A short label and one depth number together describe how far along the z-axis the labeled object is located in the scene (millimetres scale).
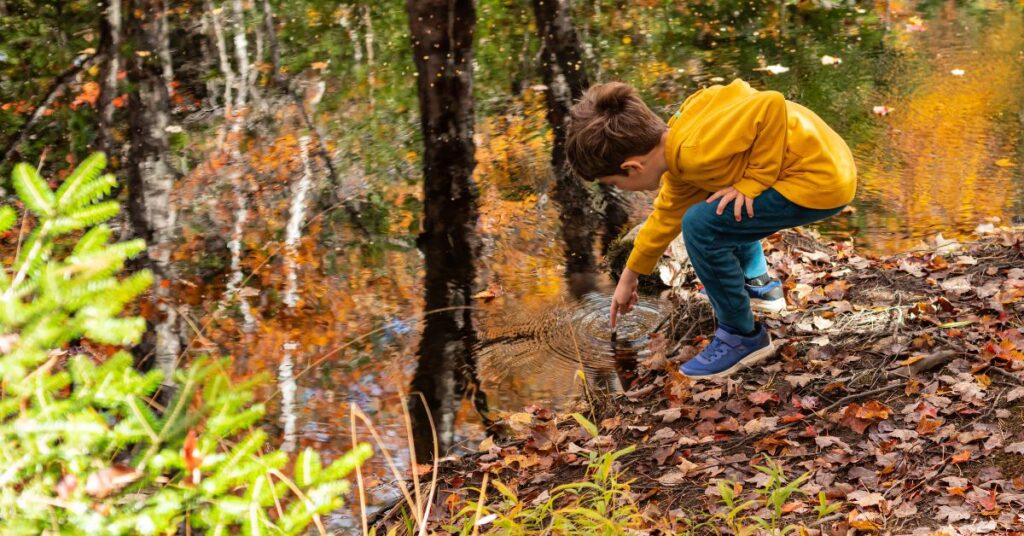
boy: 3166
